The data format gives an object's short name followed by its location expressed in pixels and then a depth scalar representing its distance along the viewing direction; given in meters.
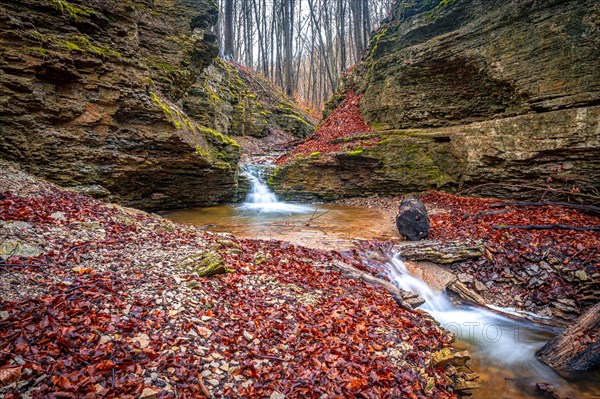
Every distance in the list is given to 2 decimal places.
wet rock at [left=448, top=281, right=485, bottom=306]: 5.70
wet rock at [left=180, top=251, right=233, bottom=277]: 4.25
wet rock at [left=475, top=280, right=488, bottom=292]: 6.01
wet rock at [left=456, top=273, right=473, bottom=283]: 6.12
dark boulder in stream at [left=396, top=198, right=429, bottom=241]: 7.51
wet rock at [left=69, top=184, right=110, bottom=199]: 8.05
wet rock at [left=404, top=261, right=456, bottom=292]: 5.93
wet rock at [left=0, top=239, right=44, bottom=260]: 3.44
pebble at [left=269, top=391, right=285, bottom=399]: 2.58
